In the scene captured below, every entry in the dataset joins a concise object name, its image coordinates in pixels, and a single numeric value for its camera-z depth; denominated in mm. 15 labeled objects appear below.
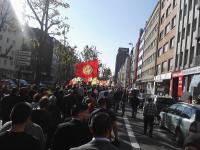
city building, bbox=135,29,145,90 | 43133
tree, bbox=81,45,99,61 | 34406
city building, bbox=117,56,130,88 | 66299
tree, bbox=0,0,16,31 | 13938
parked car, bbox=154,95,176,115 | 9409
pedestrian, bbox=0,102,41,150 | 1724
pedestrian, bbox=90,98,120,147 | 3082
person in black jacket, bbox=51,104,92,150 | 2229
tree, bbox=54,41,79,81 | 26792
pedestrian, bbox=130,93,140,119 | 9210
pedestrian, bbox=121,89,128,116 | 9967
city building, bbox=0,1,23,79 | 32329
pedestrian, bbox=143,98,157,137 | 6246
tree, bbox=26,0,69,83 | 12851
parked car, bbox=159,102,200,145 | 5103
